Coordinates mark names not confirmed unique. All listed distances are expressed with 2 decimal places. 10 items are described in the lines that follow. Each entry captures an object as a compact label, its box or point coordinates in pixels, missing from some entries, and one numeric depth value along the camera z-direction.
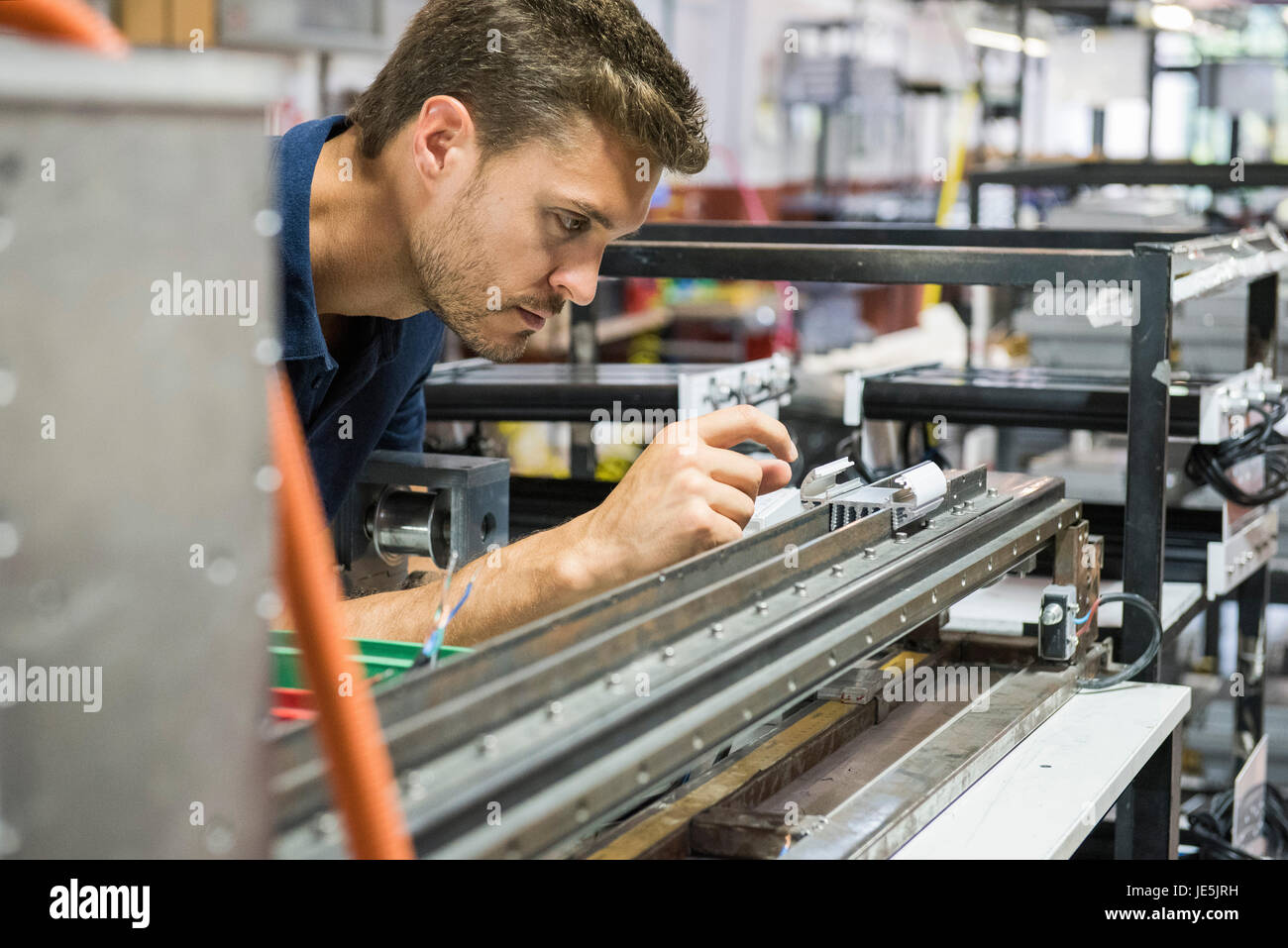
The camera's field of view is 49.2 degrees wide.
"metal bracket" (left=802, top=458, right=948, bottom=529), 1.17
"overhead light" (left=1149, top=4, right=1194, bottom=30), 4.25
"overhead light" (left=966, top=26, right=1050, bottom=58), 4.80
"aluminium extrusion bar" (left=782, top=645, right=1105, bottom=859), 0.94
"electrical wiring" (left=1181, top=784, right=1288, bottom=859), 1.85
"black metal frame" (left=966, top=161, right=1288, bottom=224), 2.69
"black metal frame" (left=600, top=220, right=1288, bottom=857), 1.47
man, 1.20
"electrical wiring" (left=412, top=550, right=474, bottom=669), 0.80
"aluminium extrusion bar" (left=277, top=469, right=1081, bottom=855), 0.68
